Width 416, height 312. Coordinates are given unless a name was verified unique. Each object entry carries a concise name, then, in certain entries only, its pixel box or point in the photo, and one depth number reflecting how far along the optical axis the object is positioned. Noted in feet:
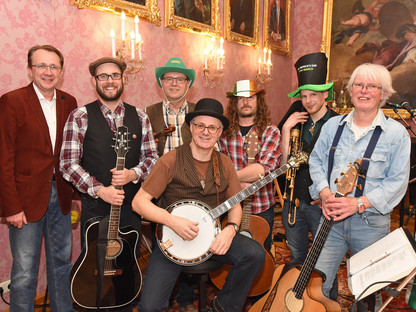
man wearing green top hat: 9.01
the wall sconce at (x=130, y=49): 11.33
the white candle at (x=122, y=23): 11.06
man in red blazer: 7.68
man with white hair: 6.84
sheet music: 4.98
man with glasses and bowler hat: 7.66
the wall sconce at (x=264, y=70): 20.26
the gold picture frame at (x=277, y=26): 20.76
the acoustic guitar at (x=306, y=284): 6.96
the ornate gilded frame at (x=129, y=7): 10.62
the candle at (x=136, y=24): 11.48
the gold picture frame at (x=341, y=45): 21.58
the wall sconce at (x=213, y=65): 15.85
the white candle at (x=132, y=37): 11.48
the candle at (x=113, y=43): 10.85
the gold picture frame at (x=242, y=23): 17.24
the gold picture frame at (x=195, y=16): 13.62
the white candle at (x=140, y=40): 11.86
